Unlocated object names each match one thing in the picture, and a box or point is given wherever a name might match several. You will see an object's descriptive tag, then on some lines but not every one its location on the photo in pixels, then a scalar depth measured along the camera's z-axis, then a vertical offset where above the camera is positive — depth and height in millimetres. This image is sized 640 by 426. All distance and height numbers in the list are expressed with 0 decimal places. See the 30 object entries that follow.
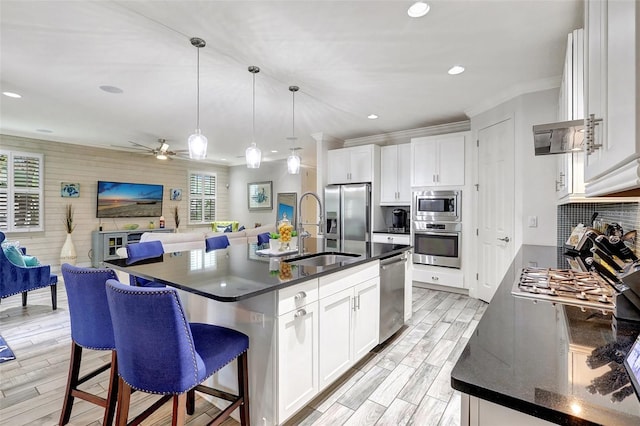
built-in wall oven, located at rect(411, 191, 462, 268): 4422 -215
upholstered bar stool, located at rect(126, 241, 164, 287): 2270 -331
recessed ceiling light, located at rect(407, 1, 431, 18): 2016 +1375
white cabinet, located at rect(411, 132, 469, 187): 4418 +805
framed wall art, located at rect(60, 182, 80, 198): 6212 +473
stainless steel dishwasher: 2661 -737
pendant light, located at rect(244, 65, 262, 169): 3068 +595
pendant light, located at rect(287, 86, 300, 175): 3458 +612
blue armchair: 3398 -750
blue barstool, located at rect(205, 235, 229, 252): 3562 -341
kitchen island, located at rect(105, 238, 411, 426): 1585 -593
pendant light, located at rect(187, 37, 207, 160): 2689 +595
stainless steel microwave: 4430 +120
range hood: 1330 +367
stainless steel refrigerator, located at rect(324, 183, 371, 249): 5242 +45
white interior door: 3623 +129
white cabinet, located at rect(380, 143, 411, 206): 5102 +663
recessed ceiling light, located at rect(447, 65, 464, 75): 2943 +1403
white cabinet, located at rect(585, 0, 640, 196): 601 +284
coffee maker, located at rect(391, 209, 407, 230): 5285 -73
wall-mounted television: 6773 +306
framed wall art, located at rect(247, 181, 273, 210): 8648 +516
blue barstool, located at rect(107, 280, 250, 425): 1182 -535
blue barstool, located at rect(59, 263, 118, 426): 1511 -518
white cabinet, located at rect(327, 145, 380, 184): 5262 +882
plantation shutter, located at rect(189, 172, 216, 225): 8523 +430
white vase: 6035 -779
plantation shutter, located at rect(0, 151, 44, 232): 5574 +389
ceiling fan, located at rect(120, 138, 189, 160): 5629 +1126
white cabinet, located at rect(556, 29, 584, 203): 1704 +660
